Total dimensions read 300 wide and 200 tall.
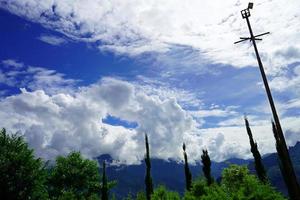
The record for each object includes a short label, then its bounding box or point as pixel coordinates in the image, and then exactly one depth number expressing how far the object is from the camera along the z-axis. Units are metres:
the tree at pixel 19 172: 35.50
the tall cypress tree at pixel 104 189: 58.31
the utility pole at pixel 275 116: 16.12
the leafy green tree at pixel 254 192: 27.02
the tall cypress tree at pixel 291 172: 15.84
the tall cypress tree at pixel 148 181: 55.67
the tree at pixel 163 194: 40.53
